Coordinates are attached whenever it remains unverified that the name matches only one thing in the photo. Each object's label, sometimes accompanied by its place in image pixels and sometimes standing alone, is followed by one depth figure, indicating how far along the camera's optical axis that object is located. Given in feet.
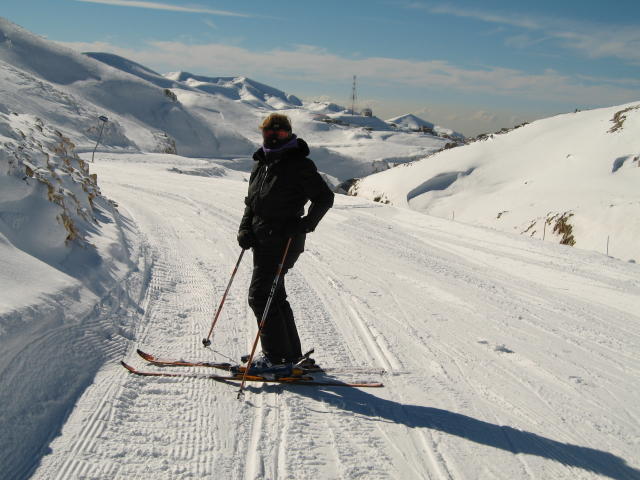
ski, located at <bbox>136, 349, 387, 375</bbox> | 12.82
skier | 12.07
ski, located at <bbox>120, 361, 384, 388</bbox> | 12.34
